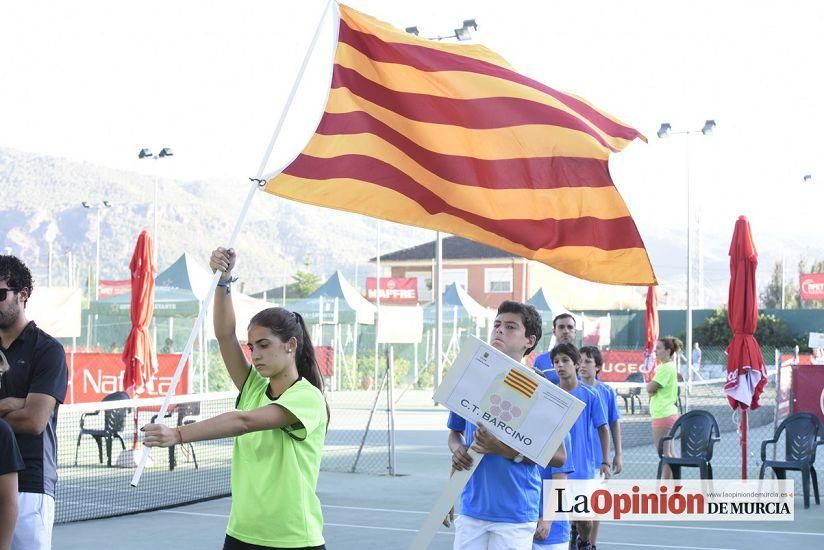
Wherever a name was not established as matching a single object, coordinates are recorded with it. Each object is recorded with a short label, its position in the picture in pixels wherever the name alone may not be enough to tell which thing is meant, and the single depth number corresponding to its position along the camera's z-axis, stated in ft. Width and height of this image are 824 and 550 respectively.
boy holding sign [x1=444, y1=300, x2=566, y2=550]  19.81
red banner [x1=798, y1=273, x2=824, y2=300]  254.16
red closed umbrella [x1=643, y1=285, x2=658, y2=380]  100.32
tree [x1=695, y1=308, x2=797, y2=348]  191.52
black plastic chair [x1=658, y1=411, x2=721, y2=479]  46.09
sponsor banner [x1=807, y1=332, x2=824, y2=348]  106.22
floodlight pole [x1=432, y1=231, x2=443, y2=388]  89.07
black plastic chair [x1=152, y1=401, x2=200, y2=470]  51.73
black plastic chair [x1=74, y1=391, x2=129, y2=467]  53.93
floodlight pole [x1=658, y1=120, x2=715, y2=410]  123.78
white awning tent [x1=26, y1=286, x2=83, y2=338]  76.07
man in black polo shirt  17.35
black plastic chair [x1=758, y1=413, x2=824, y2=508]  46.03
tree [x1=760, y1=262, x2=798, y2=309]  355.77
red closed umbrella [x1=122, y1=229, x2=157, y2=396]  57.06
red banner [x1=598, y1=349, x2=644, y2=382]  123.75
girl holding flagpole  16.47
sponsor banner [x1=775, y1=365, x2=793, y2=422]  66.44
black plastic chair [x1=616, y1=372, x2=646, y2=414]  88.33
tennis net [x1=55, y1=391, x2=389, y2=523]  44.11
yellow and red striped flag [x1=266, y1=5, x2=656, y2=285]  23.86
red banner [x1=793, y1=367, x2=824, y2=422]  53.83
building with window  290.76
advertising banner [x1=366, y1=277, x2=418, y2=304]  235.61
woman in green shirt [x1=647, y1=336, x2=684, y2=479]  48.42
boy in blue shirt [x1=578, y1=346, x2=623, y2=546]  33.53
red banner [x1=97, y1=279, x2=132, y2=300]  242.78
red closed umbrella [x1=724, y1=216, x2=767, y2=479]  46.83
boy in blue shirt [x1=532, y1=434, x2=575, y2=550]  21.40
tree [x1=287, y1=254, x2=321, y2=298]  334.03
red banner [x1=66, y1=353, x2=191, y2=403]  78.79
